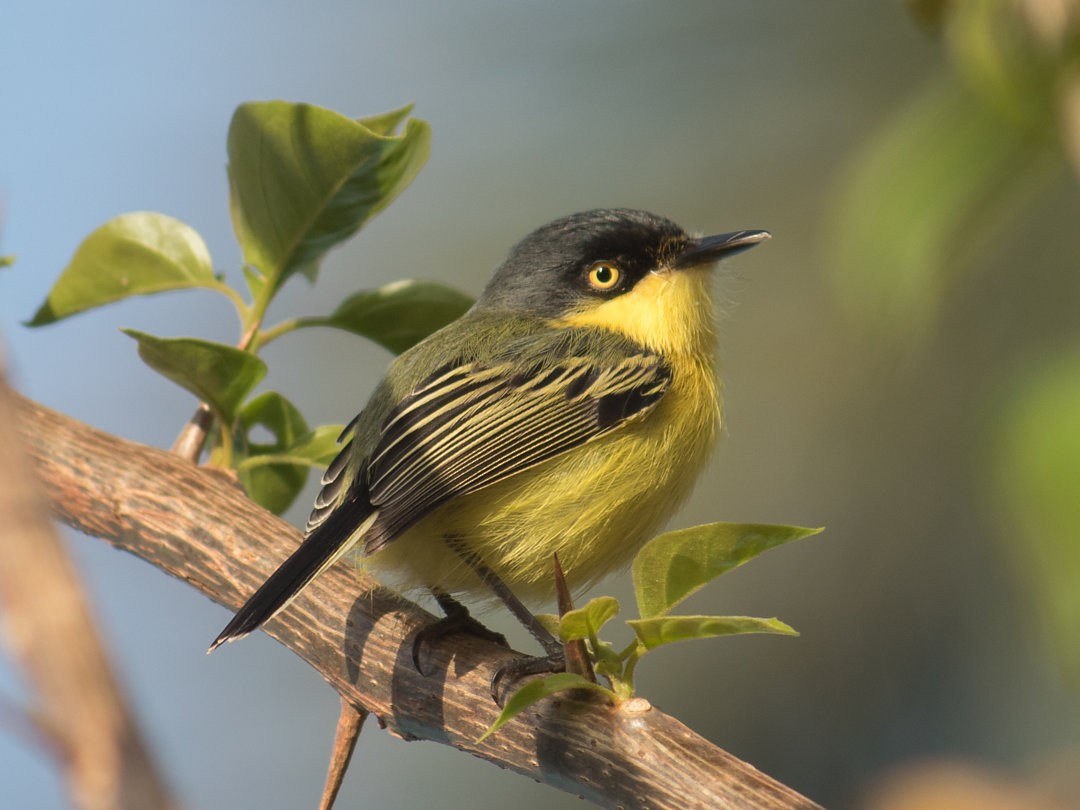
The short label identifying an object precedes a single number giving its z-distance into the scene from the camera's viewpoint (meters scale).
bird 2.16
